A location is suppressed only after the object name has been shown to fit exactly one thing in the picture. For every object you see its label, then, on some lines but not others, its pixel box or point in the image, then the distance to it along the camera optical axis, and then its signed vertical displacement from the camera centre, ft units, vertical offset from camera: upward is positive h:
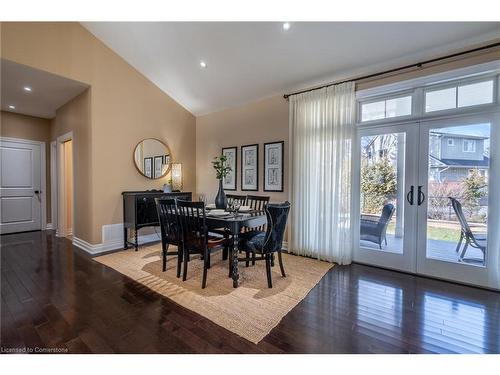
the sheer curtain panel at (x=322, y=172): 10.89 +0.56
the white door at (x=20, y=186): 16.62 -0.32
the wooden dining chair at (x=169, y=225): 9.12 -1.73
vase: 10.17 -0.76
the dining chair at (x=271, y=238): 8.34 -2.02
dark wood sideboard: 12.77 -1.61
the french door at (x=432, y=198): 8.55 -0.61
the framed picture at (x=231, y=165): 15.25 +1.14
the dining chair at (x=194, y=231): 8.34 -1.85
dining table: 8.16 -1.47
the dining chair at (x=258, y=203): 11.07 -1.09
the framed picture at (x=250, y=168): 14.26 +0.93
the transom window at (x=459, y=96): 8.45 +3.31
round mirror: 14.38 +1.56
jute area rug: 6.50 -3.75
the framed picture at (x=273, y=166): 13.20 +0.99
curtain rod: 8.18 +4.72
